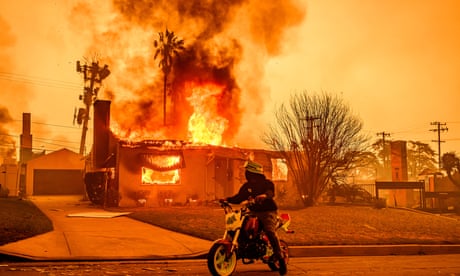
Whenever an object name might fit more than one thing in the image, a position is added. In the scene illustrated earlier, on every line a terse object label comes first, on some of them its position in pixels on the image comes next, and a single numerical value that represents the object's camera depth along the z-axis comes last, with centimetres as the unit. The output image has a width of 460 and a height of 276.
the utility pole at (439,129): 7225
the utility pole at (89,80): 5019
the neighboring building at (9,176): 5703
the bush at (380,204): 2322
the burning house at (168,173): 2645
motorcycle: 779
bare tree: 2553
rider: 809
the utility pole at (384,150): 7450
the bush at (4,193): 4086
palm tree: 3675
